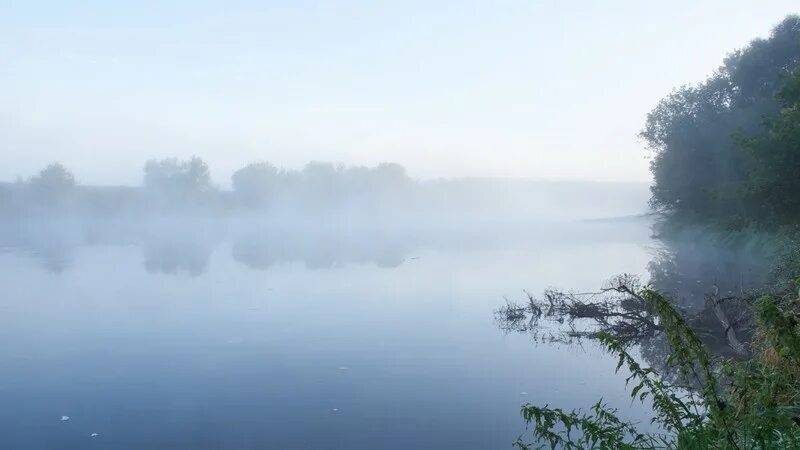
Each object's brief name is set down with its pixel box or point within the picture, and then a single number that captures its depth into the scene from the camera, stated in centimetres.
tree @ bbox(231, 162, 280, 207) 14712
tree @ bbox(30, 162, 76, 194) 11506
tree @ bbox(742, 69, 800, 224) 1891
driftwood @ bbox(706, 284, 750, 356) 1325
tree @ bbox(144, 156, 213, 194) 13450
